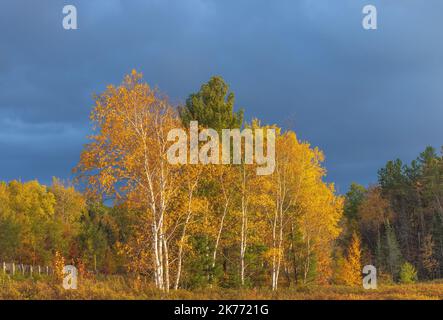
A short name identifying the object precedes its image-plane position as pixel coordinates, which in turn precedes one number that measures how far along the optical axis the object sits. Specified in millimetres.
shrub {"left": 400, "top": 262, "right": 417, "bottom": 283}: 52238
